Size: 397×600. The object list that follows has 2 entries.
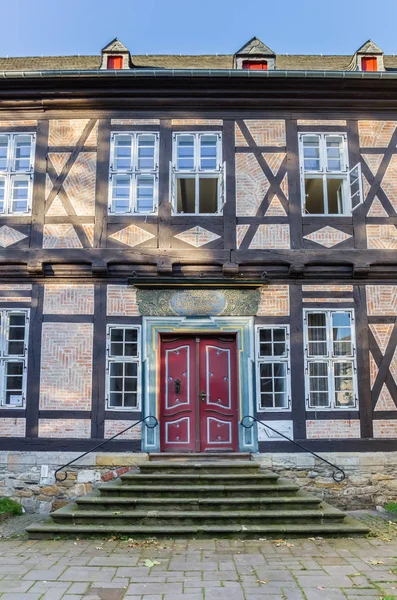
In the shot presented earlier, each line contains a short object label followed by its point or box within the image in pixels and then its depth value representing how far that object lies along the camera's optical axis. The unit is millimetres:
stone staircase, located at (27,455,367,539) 6871
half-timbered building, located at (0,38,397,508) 9156
